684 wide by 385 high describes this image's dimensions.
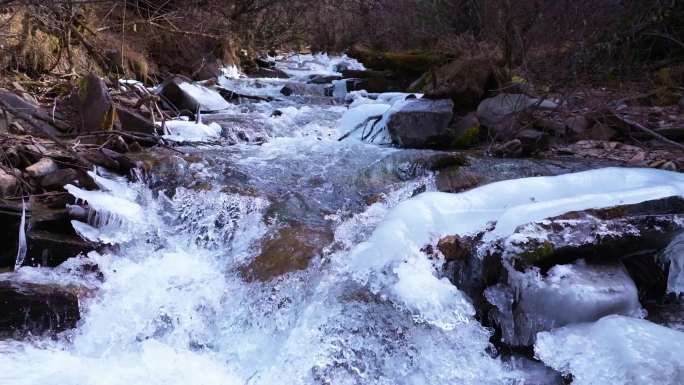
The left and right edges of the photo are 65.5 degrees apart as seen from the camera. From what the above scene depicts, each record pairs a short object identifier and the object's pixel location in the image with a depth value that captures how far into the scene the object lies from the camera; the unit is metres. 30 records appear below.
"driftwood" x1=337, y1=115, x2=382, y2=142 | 6.24
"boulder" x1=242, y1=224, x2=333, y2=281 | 3.22
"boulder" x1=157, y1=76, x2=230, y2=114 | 6.96
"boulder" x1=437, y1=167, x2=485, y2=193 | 4.12
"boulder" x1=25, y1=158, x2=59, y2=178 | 3.82
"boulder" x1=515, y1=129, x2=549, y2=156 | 5.32
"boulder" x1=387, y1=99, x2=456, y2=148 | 5.81
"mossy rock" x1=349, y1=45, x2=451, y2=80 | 10.17
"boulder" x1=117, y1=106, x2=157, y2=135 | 5.35
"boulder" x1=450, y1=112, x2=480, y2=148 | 5.85
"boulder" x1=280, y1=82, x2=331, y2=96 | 9.56
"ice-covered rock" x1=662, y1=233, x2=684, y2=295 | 3.03
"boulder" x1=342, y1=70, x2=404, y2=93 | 10.16
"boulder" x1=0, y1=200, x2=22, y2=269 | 3.22
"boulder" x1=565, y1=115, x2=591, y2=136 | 5.80
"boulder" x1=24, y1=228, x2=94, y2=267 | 3.19
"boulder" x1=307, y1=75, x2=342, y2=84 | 10.77
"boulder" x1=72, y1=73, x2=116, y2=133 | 4.95
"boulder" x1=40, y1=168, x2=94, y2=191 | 3.81
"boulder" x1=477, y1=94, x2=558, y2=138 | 5.59
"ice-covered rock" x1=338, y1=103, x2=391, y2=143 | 6.21
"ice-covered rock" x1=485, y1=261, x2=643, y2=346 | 2.62
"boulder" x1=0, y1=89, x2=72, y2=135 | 4.58
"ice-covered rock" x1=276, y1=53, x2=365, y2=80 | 12.46
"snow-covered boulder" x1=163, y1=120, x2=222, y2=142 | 5.75
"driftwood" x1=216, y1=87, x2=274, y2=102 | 8.59
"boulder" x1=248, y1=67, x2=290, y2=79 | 11.96
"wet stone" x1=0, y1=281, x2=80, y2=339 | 2.72
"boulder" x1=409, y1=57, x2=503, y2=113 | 6.41
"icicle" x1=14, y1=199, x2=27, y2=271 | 3.10
